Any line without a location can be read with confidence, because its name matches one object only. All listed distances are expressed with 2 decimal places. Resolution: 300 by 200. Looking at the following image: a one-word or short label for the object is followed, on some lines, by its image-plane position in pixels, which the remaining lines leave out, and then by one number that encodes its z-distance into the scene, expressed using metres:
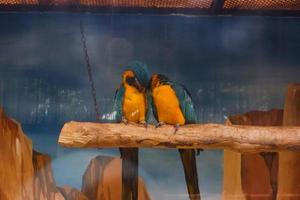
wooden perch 2.71
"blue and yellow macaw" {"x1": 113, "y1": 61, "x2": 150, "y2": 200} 3.04
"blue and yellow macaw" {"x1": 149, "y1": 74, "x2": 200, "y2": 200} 2.99
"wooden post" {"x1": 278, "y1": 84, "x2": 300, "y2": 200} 3.16
